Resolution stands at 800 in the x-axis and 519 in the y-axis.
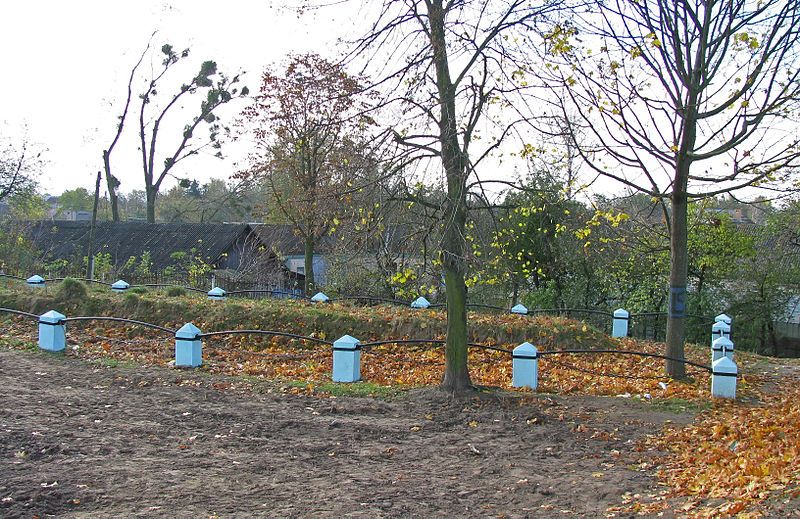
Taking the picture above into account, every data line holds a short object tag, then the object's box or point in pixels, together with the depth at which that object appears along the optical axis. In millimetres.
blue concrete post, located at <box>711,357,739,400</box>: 9508
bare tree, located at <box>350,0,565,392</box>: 8656
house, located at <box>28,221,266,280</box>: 36719
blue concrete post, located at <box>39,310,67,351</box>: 12281
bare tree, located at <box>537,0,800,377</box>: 10156
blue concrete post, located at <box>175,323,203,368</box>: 11055
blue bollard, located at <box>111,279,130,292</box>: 18323
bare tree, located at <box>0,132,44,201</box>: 32062
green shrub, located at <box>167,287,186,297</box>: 16591
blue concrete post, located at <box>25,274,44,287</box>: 18562
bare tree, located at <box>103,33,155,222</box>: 41056
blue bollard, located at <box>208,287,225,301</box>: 17467
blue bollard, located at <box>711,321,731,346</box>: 14885
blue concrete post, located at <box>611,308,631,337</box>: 17109
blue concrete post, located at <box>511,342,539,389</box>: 9992
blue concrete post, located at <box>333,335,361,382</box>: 10258
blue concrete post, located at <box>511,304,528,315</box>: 16656
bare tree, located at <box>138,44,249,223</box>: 41812
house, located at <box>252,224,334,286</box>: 26031
